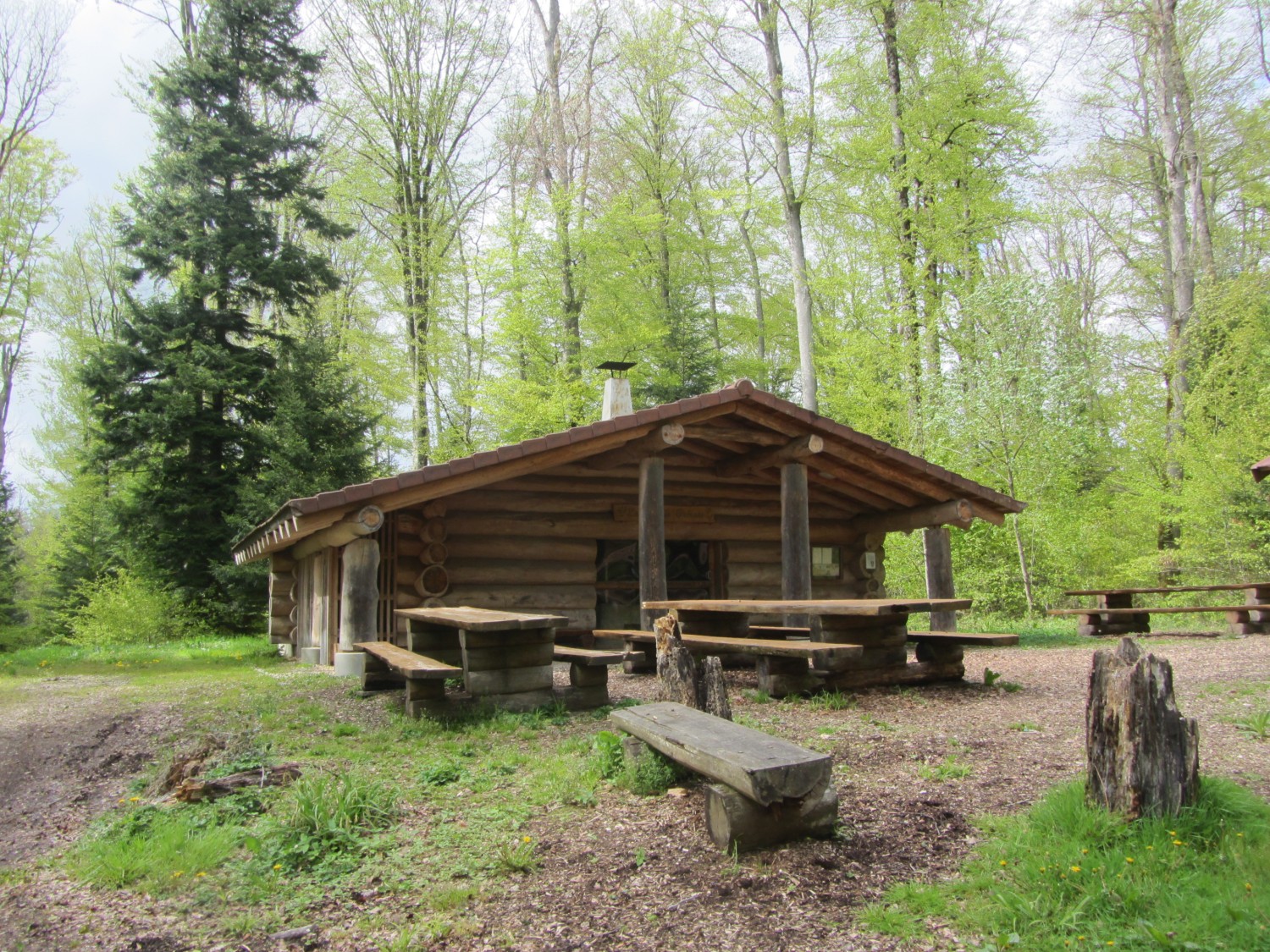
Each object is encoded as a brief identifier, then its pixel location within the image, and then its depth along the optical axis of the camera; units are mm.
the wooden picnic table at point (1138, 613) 11766
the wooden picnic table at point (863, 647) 6988
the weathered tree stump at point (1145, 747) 3162
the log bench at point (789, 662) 6809
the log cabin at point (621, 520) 9500
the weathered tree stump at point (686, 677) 4852
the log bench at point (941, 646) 7613
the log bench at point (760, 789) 3205
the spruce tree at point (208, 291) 18297
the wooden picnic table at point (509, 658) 6469
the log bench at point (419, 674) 5914
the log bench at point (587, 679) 6781
